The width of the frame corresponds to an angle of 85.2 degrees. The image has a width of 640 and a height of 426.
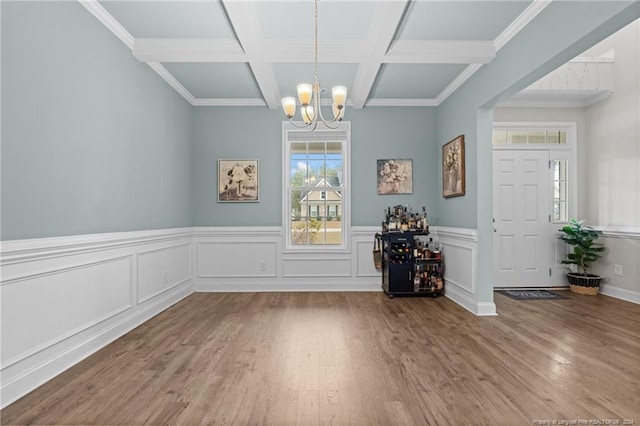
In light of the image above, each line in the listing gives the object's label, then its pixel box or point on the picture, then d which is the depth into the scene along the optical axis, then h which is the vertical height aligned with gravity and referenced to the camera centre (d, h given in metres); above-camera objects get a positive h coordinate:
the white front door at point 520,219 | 5.26 -0.10
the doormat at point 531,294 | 4.73 -1.15
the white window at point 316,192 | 5.37 +0.31
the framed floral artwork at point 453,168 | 4.36 +0.59
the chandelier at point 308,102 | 2.96 +0.98
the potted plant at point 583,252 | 4.85 -0.56
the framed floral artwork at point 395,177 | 5.27 +0.54
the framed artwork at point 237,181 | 5.23 +0.47
